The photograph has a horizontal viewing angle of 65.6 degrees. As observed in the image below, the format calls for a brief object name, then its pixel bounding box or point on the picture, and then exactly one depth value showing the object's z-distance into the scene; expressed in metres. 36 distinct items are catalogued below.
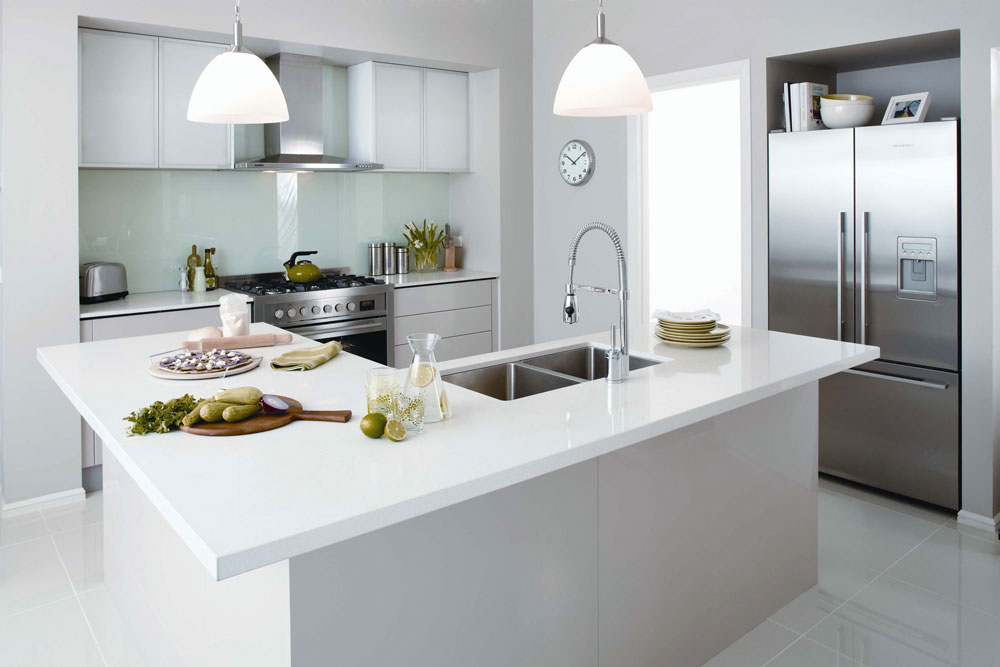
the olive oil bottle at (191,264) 4.68
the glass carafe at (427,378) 1.88
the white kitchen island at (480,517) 1.53
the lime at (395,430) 1.76
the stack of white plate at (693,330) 2.86
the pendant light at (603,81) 2.19
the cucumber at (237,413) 1.86
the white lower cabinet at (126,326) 3.87
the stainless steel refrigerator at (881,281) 3.54
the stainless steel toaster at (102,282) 4.02
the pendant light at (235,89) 2.19
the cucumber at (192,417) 1.85
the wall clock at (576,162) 5.23
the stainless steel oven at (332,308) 4.45
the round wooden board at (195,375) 2.37
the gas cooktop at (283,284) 4.55
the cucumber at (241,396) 1.92
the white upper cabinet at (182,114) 4.17
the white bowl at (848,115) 3.83
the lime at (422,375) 1.88
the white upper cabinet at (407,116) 5.05
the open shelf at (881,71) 3.88
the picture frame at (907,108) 3.63
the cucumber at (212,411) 1.85
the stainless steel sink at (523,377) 2.61
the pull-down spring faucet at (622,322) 2.33
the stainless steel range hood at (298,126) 4.62
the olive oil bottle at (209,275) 4.71
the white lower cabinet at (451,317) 5.08
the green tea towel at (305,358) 2.51
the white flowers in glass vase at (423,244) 5.71
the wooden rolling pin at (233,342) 2.74
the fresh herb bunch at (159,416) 1.84
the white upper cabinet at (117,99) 3.94
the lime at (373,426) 1.77
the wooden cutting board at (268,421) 1.83
